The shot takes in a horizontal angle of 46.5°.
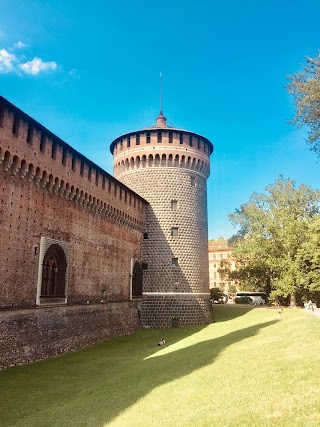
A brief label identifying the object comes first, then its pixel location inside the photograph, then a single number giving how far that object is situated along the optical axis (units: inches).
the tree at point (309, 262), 1141.4
